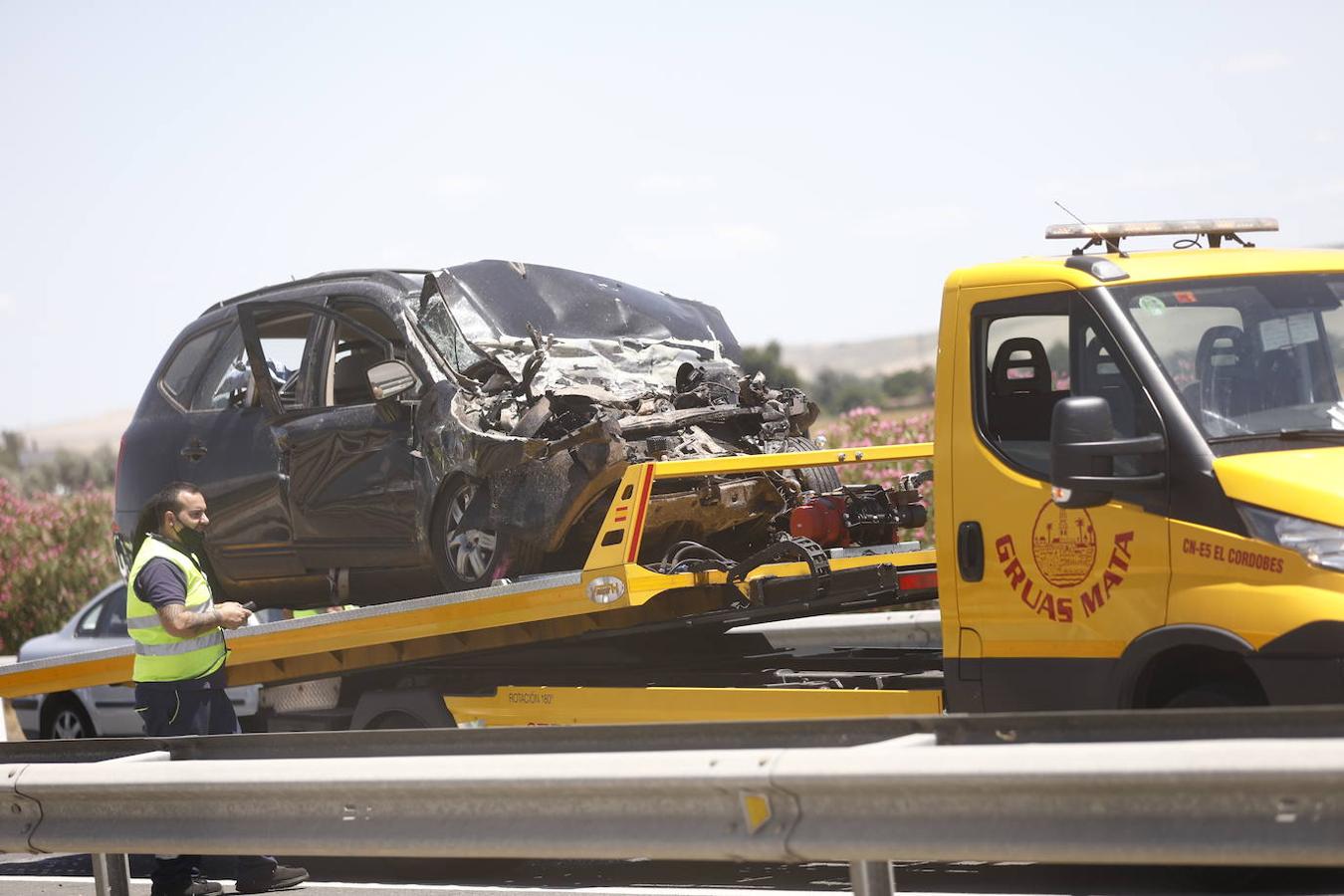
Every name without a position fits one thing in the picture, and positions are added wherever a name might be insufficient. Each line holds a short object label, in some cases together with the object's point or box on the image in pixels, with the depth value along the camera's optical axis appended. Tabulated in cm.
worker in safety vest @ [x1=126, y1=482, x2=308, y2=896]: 1489
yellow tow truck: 1036
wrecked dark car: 1536
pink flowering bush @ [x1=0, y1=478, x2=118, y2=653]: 3559
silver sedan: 2169
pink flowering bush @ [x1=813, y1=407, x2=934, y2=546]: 2795
